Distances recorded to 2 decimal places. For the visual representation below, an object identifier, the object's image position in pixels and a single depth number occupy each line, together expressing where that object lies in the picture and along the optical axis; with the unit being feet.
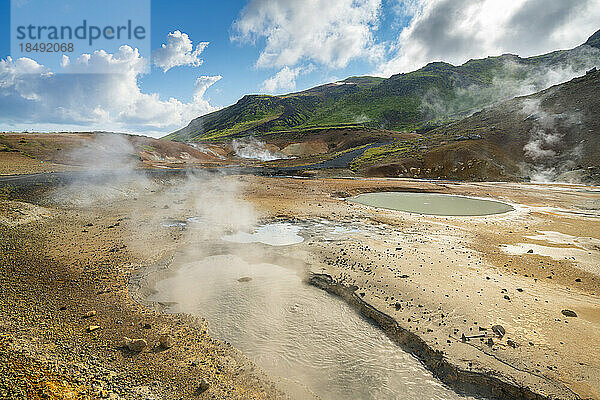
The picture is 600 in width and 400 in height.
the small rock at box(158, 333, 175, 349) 24.64
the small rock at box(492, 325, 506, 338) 27.14
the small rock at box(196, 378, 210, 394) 20.63
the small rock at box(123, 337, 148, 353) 23.88
